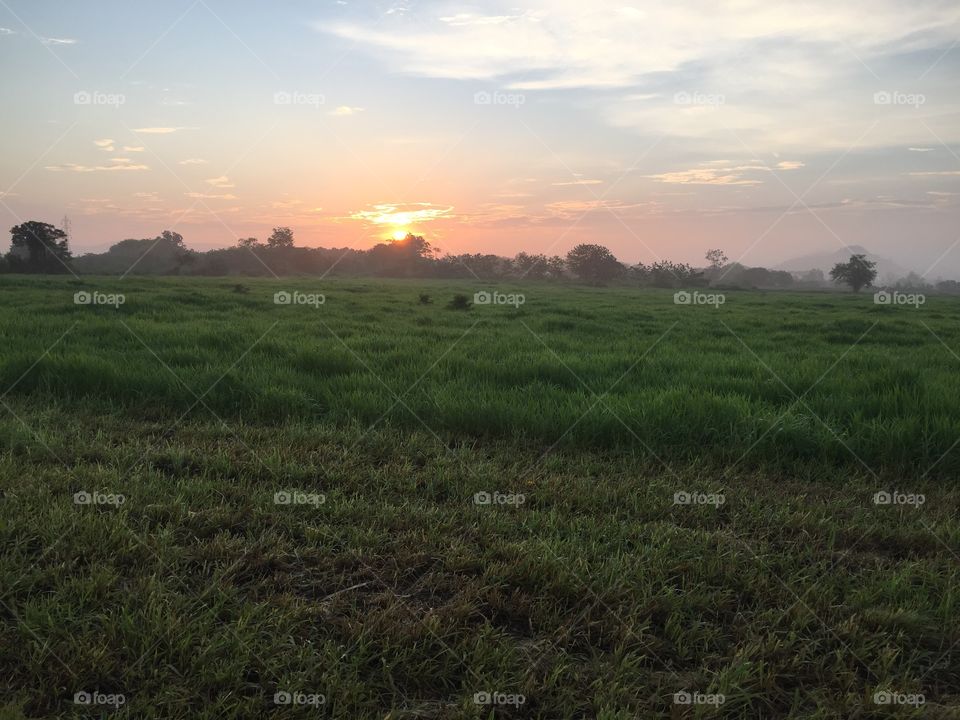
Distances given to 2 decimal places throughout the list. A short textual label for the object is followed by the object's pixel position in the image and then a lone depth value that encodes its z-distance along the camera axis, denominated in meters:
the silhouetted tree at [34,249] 41.44
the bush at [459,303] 16.41
